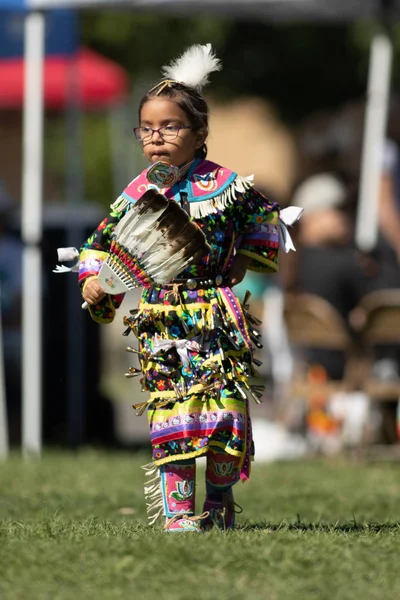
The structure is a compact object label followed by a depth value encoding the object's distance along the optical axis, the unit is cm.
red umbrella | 3156
